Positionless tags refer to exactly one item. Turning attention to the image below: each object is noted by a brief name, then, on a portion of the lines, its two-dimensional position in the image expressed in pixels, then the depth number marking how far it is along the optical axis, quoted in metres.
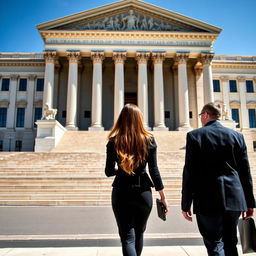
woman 3.13
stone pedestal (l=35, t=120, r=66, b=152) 24.11
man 3.06
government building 32.38
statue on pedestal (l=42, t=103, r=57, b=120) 24.89
